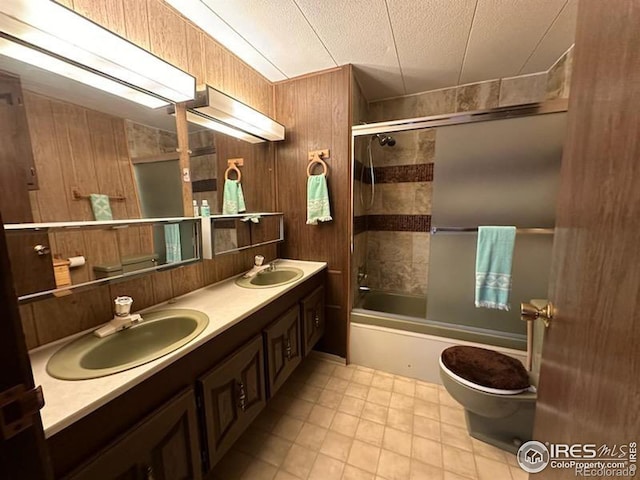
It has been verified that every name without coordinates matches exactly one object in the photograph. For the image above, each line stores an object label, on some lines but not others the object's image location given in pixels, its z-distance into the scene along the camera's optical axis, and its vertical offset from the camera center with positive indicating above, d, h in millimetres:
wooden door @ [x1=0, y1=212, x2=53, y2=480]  374 -247
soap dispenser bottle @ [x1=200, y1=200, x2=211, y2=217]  1581 +22
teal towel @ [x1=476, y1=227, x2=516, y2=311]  1597 -388
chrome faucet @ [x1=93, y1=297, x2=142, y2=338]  1020 -434
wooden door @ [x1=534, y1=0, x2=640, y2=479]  419 -89
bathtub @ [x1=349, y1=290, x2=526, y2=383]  1727 -1001
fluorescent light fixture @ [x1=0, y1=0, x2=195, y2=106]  835 +652
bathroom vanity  673 -650
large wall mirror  850 +160
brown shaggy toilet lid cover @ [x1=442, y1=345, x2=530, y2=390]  1349 -936
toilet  1318 -993
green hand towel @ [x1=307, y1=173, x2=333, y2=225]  2053 +92
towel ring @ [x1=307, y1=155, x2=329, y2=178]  2066 +393
